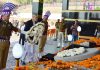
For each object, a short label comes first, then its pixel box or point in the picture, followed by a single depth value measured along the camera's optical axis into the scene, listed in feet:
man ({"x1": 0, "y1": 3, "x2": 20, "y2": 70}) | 14.00
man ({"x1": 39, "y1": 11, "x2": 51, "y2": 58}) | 21.79
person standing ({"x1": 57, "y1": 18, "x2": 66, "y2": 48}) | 29.79
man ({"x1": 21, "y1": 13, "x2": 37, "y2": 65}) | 17.77
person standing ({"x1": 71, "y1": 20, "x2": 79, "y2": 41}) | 31.36
